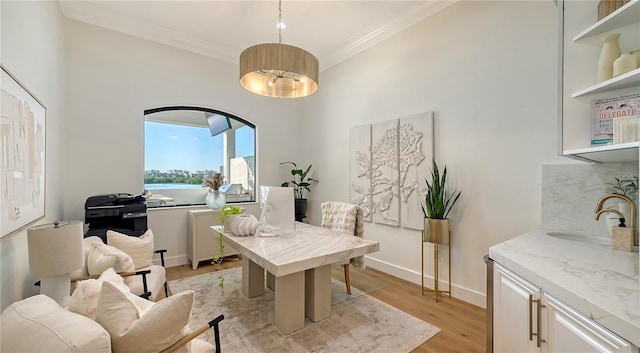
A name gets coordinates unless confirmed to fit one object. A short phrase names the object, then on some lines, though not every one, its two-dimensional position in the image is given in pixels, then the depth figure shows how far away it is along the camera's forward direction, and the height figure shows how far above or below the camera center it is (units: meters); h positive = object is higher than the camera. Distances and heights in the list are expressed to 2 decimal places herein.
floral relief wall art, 3.14 +0.10
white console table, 3.78 -0.91
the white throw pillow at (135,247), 2.34 -0.66
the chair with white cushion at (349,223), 2.87 -0.54
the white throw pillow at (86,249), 1.88 -0.58
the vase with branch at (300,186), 4.63 -0.21
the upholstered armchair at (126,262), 1.94 -0.69
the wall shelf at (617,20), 1.33 +0.84
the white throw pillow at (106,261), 1.94 -0.65
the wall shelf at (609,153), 1.34 +0.13
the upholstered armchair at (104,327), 0.85 -0.54
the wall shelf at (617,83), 1.30 +0.49
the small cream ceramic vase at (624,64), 1.35 +0.58
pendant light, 2.12 +0.94
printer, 2.88 -0.46
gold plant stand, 2.69 -0.64
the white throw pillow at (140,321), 0.99 -0.57
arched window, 4.00 +0.35
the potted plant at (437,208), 2.70 -0.36
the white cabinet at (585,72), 1.42 +0.63
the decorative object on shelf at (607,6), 1.42 +0.93
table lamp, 1.37 -0.43
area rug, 1.99 -1.30
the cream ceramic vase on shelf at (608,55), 1.45 +0.67
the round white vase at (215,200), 4.08 -0.40
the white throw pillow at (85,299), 1.19 -0.58
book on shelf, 1.38 +0.31
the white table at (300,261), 1.88 -0.63
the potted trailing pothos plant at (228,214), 2.70 -0.41
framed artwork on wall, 1.36 +0.11
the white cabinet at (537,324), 0.92 -0.63
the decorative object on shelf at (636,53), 1.36 +0.63
